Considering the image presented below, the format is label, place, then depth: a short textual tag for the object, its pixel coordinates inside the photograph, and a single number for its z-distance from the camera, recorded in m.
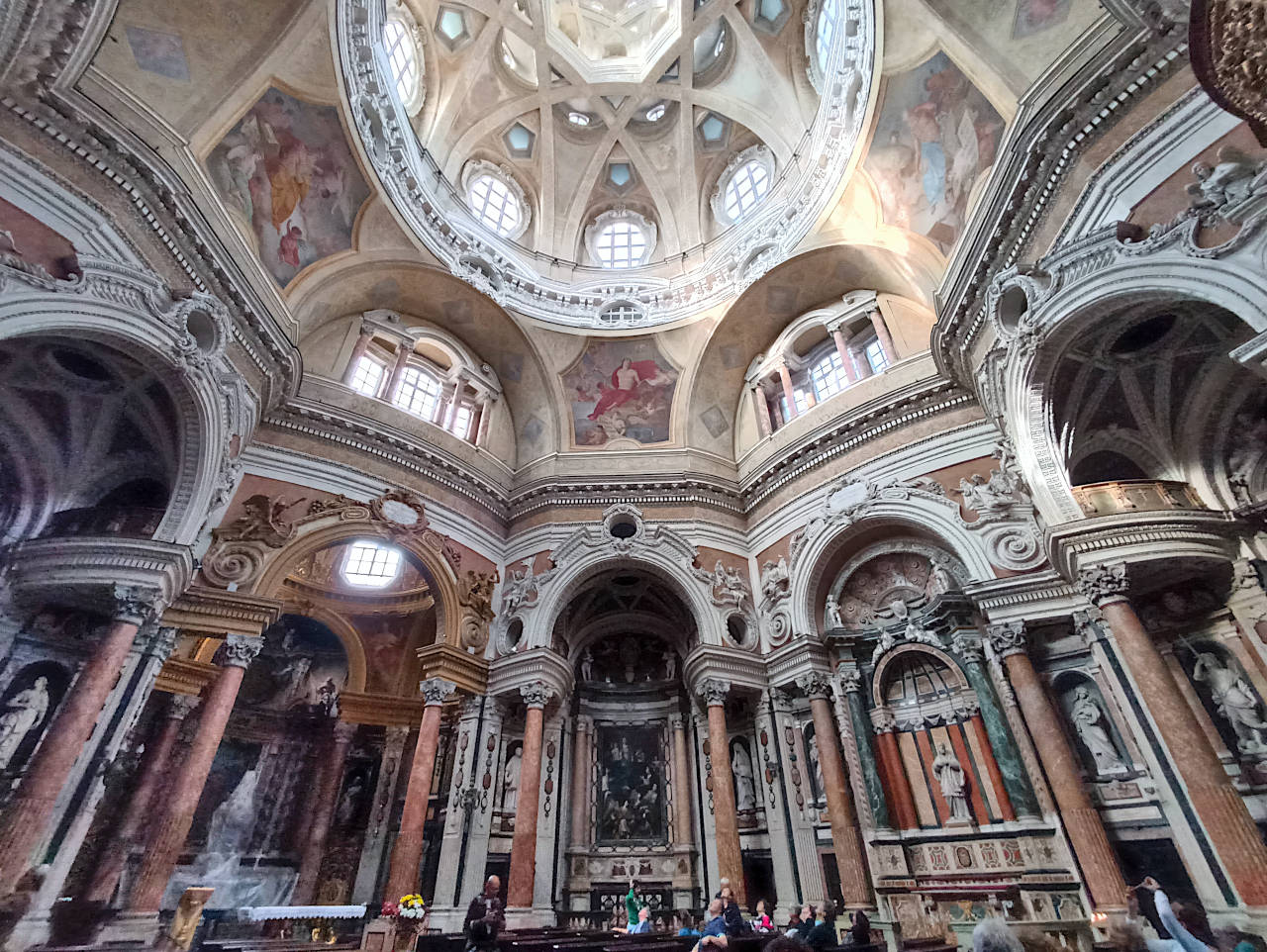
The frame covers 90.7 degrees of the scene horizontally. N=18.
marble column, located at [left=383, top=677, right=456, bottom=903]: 11.37
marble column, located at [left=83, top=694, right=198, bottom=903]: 11.57
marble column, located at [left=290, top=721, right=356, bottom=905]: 16.33
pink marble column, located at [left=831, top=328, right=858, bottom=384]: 16.11
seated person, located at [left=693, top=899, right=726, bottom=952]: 3.54
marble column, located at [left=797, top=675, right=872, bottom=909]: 11.16
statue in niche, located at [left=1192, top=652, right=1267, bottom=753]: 9.24
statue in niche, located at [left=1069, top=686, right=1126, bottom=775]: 10.13
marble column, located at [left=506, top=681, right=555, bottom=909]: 12.18
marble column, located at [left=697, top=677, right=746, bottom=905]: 12.09
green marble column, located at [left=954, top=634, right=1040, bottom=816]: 10.41
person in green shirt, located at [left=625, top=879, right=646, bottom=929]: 11.64
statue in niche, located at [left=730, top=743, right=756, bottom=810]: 14.07
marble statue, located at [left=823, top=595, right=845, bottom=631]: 13.81
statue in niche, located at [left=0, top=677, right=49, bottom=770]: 10.48
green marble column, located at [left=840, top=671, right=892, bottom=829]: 11.80
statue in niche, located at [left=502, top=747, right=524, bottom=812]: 13.84
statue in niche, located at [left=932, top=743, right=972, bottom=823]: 11.12
